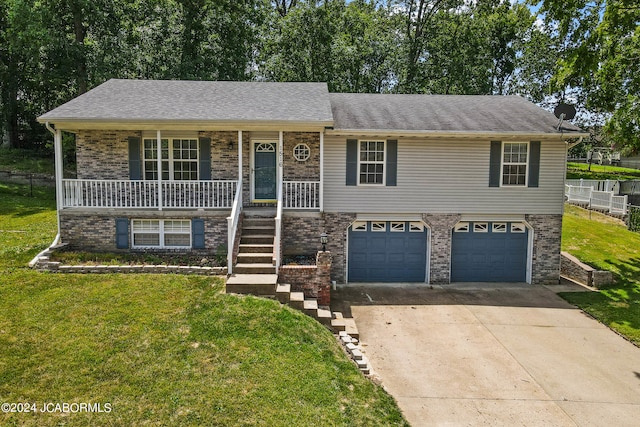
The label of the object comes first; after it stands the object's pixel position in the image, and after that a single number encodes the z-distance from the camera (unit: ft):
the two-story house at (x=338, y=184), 38.29
